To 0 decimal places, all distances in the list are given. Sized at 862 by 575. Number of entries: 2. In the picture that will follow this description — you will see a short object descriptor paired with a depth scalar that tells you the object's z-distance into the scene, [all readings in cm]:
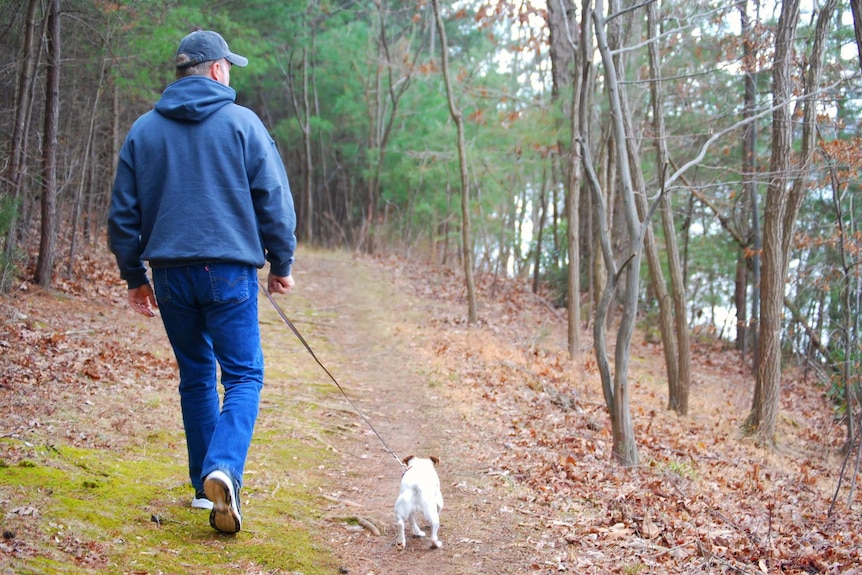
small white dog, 406
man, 356
